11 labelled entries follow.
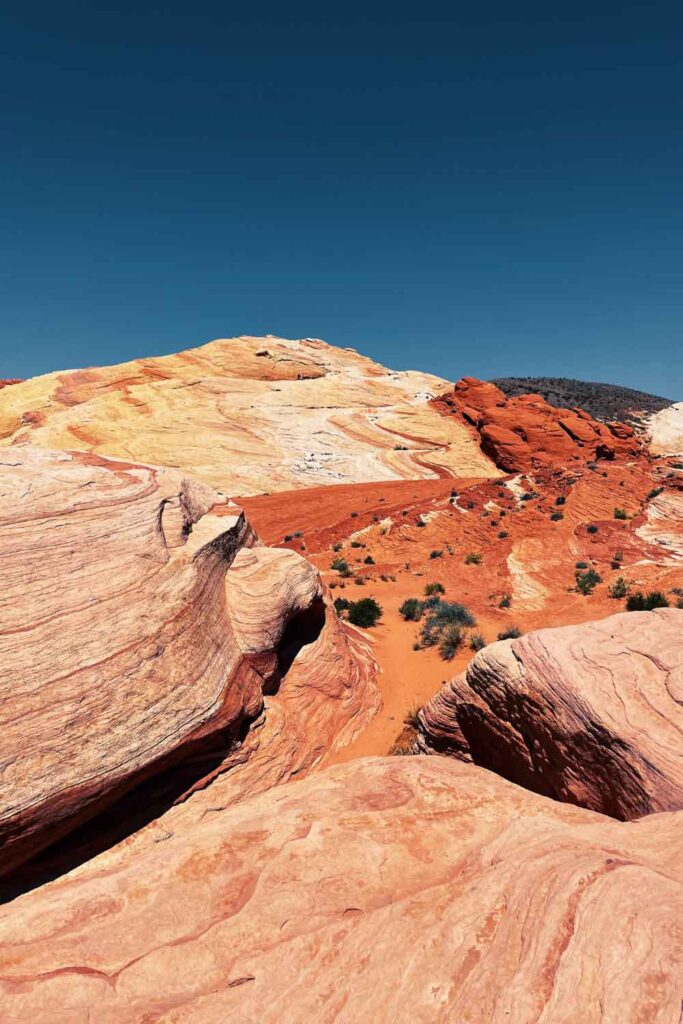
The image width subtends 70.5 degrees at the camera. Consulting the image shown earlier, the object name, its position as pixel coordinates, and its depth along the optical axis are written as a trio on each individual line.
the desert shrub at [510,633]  12.41
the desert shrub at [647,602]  13.57
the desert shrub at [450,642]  11.68
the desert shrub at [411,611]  14.53
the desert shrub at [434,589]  17.38
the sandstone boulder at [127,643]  4.87
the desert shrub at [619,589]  15.23
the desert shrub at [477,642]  11.80
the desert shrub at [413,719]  8.90
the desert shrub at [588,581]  16.27
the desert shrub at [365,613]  13.77
